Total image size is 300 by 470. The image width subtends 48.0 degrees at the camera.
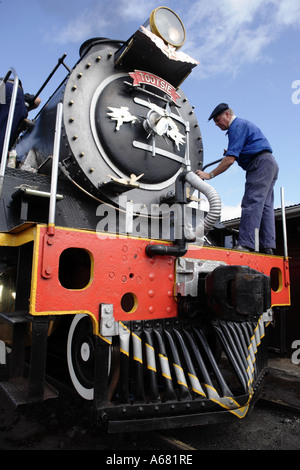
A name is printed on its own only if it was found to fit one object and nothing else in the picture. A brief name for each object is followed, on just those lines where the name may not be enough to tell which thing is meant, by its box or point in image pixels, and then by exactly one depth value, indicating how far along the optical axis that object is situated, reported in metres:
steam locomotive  1.75
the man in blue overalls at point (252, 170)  2.88
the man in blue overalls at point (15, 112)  2.75
